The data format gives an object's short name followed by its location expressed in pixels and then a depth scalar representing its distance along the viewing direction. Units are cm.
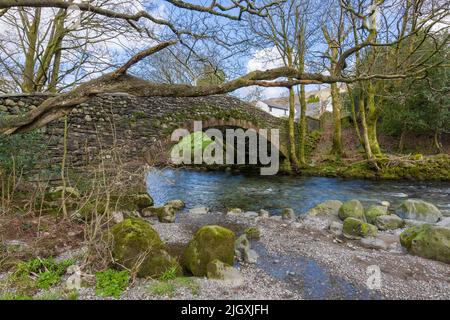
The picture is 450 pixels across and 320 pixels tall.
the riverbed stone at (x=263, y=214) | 552
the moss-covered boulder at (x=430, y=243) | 322
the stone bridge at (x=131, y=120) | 532
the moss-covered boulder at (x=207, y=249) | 275
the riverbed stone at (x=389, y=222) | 466
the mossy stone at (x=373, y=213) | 505
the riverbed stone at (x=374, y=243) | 371
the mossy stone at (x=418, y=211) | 504
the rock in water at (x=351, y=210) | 503
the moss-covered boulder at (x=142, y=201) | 594
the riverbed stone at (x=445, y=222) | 434
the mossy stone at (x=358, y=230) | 411
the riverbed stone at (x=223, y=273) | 259
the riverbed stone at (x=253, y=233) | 410
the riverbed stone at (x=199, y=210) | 580
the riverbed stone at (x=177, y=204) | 632
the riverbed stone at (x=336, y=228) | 434
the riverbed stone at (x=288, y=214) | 537
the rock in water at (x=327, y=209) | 546
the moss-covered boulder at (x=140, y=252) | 254
